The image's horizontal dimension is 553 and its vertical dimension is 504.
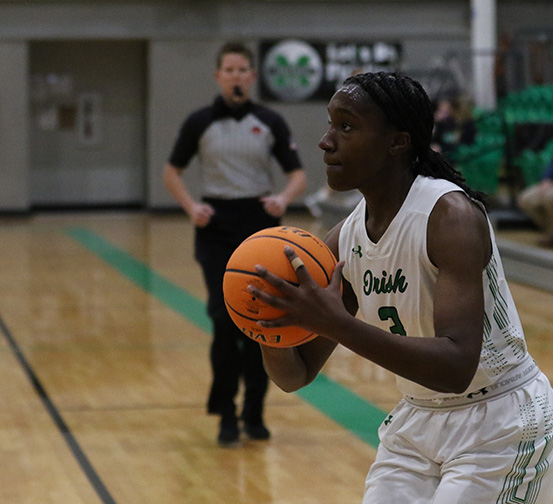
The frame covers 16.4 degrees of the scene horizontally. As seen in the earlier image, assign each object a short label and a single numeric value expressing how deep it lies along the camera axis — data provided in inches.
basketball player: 168.7
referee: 396.5
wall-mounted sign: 1294.4
